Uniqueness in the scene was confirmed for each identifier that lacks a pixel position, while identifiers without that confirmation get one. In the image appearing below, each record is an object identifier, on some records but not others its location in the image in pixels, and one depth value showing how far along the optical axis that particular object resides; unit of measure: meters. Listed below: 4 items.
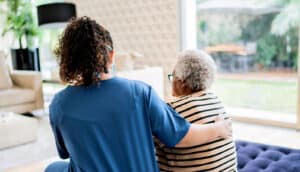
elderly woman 1.30
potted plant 5.82
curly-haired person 1.10
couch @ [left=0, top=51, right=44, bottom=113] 4.29
